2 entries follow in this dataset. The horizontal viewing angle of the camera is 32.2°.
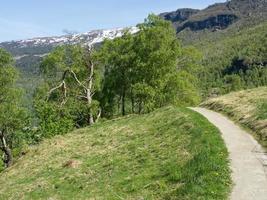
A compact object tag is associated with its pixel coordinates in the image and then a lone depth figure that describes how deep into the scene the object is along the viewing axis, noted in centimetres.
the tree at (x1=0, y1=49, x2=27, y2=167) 5697
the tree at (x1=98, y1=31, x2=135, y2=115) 6869
